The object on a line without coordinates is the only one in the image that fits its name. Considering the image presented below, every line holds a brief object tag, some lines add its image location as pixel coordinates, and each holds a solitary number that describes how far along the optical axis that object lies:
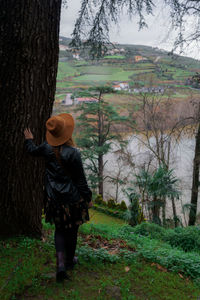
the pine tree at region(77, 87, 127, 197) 21.12
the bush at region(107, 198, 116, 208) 16.54
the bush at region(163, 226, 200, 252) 5.06
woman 2.52
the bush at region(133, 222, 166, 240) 5.81
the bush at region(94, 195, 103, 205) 17.45
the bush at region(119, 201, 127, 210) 16.08
